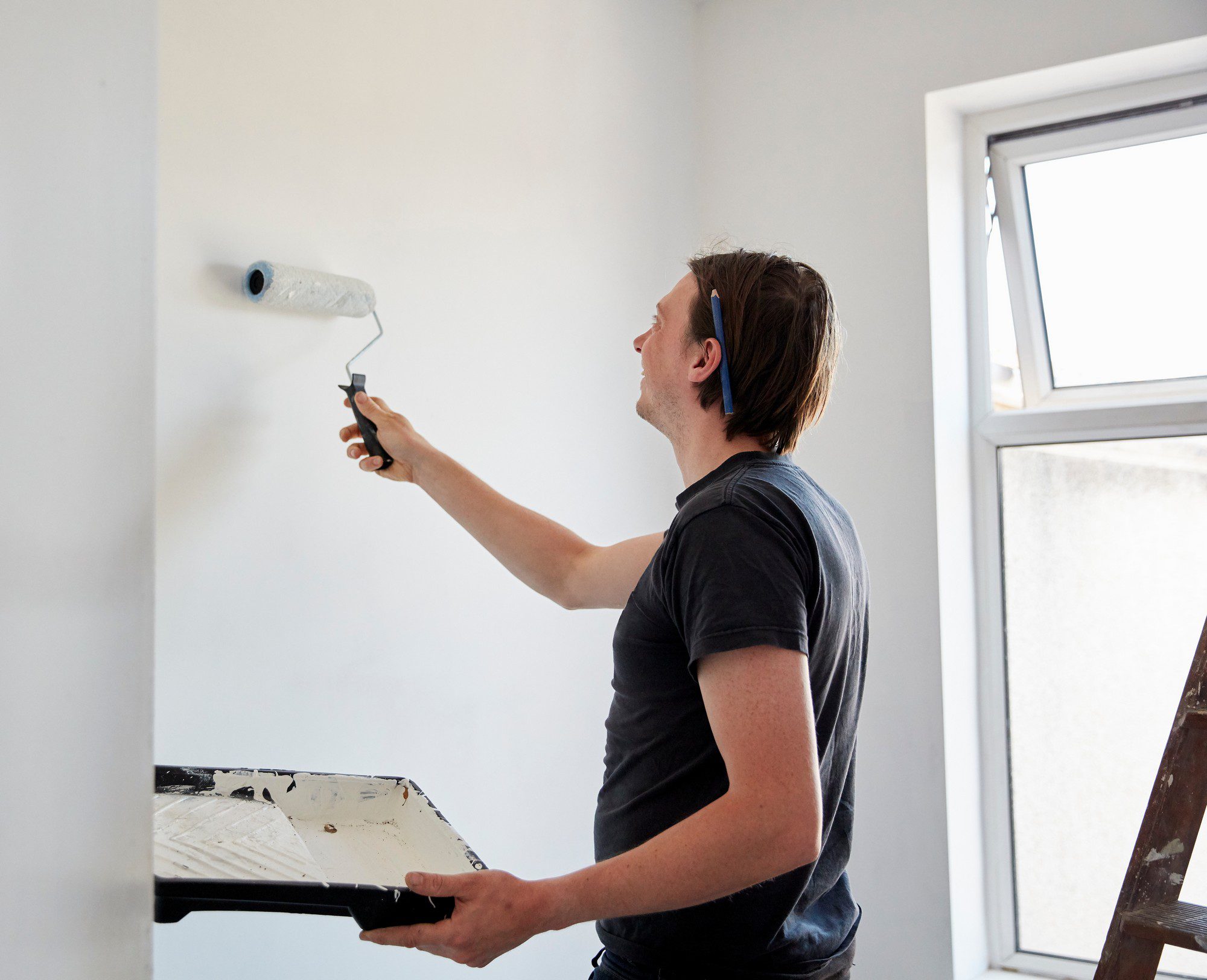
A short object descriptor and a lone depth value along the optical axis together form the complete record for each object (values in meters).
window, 2.08
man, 0.82
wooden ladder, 1.16
